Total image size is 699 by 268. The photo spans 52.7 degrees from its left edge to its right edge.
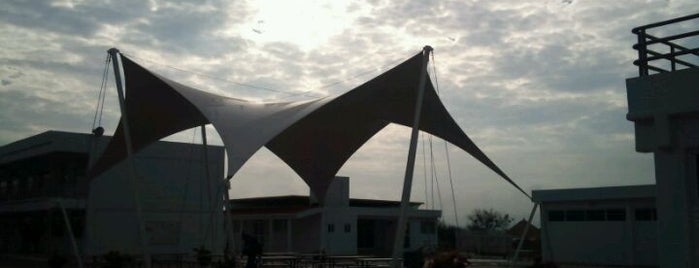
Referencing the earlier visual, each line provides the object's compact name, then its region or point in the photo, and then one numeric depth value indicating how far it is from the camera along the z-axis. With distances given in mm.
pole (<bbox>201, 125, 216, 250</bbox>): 20141
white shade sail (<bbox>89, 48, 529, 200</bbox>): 15055
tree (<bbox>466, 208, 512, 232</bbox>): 74062
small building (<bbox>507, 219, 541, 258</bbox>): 29969
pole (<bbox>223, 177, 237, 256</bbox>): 15238
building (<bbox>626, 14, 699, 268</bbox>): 8180
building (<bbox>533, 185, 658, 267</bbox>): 24750
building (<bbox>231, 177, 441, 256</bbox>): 35969
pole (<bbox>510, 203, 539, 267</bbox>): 16281
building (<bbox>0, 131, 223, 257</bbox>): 29000
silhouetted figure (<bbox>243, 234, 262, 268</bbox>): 14656
